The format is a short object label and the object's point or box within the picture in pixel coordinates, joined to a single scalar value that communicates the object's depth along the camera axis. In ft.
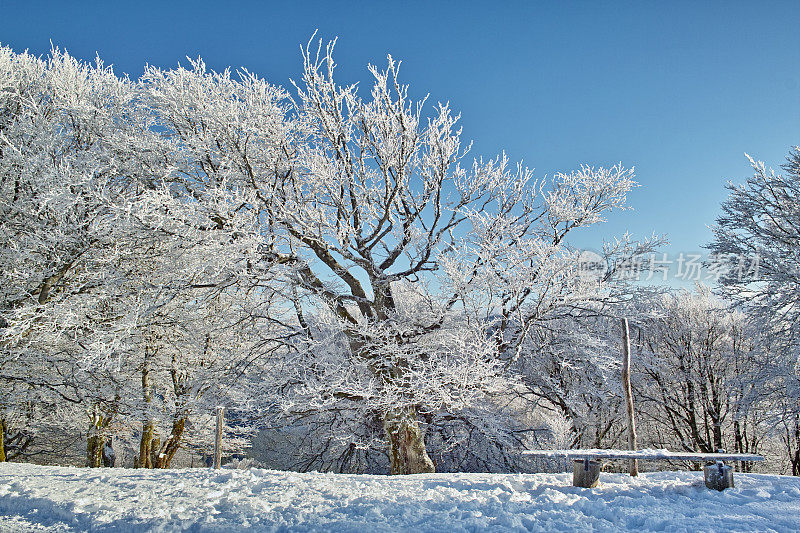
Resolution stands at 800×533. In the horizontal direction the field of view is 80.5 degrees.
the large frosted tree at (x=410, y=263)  31.55
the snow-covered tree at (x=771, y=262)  38.73
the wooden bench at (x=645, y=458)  18.66
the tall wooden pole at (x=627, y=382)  24.44
